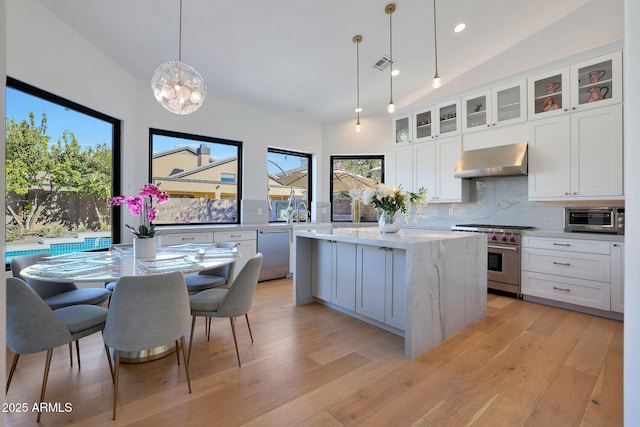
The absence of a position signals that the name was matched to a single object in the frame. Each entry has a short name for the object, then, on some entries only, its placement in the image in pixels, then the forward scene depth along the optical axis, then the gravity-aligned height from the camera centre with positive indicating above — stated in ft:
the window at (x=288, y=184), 16.76 +1.78
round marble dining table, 5.39 -1.15
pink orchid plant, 7.13 +0.28
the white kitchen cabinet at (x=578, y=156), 9.46 +2.08
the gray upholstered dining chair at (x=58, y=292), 6.56 -2.04
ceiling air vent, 12.01 +6.53
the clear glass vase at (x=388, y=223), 9.16 -0.32
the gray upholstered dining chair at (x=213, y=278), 8.33 -2.04
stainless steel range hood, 11.39 +2.21
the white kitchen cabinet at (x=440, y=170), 13.79 +2.23
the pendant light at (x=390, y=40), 9.14 +6.67
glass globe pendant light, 7.14 +3.26
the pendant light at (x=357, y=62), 10.49 +6.44
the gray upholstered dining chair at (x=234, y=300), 6.57 -2.07
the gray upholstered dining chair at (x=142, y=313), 4.87 -1.77
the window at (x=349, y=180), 17.78 +2.11
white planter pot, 7.28 -0.90
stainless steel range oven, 11.35 -1.81
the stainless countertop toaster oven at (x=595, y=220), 9.52 -0.24
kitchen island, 7.04 -1.94
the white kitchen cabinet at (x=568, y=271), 9.43 -2.07
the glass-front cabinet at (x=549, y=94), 10.50 +4.62
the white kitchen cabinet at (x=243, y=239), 12.84 -1.22
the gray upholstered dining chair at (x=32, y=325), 4.64 -1.95
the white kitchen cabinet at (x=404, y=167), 15.55 +2.62
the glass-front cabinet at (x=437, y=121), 13.80 +4.71
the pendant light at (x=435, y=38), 7.98 +6.67
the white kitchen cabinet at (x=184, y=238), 11.47 -1.04
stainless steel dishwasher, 14.11 -1.99
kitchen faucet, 17.32 +0.20
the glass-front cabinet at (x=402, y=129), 15.66 +4.76
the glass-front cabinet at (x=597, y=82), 9.36 +4.57
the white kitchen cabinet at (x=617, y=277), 9.02 -2.05
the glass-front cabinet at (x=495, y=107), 11.74 +4.69
